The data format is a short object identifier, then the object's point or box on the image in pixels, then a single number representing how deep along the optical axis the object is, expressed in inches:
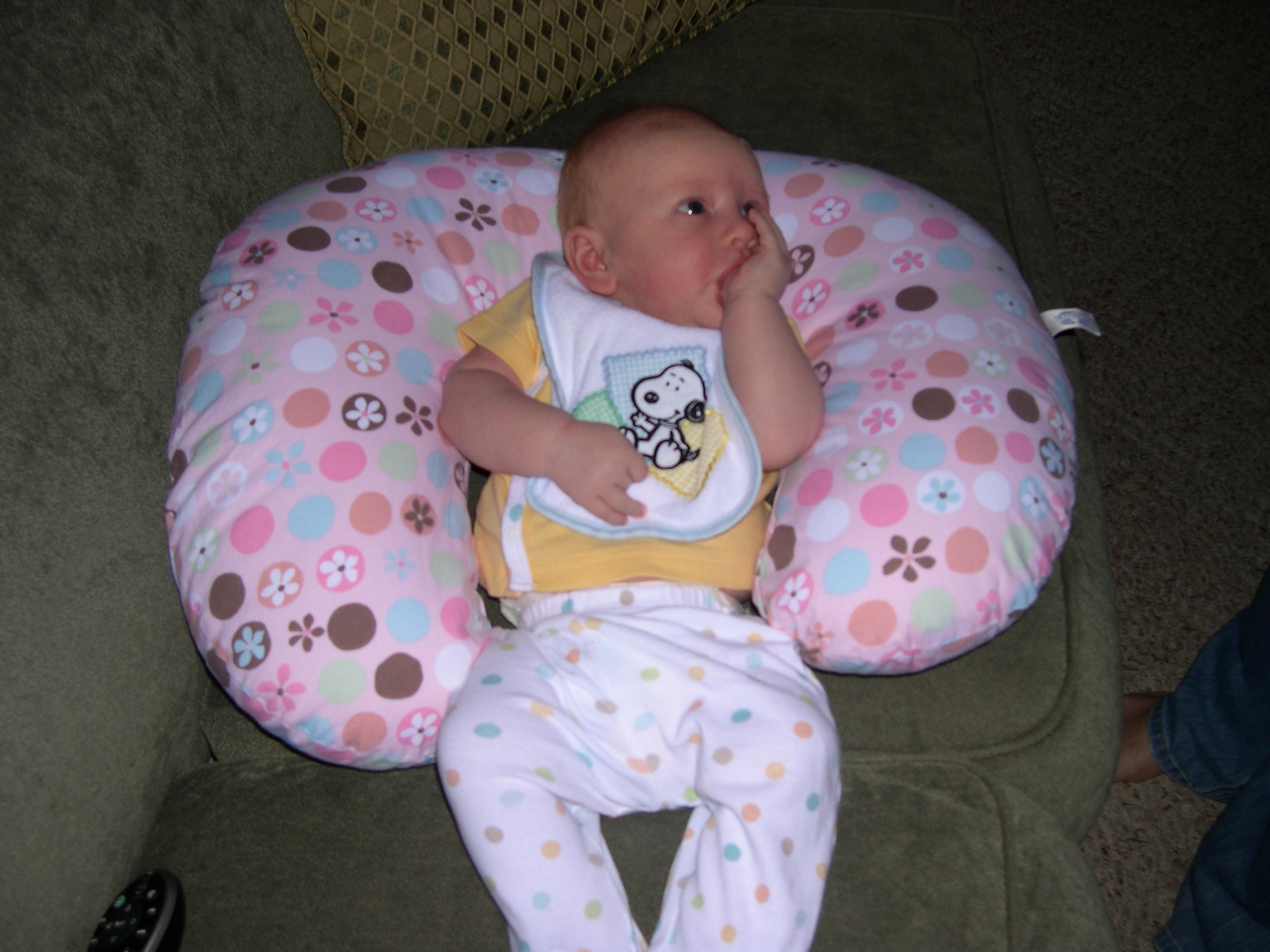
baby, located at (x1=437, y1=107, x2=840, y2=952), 33.6
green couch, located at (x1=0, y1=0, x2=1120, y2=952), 34.0
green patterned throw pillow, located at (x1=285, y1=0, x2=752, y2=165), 51.6
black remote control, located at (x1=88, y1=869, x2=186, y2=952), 33.8
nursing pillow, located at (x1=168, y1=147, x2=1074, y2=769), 37.2
